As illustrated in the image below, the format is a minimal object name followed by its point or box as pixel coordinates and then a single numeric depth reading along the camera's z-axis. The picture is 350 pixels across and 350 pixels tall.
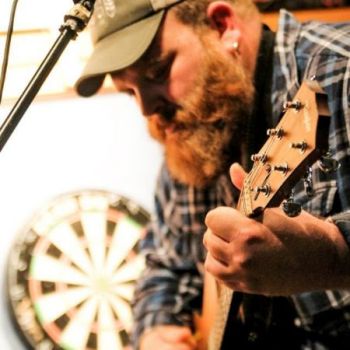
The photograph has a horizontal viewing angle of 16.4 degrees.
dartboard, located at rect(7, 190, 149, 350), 2.96
